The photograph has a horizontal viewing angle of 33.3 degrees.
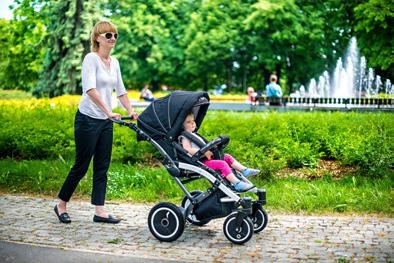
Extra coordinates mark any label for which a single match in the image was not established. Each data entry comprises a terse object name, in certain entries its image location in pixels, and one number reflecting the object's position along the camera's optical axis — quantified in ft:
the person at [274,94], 79.84
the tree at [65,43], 96.84
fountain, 113.60
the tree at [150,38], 160.45
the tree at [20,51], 129.70
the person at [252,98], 88.83
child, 20.98
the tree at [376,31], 81.96
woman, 22.68
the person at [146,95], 118.62
